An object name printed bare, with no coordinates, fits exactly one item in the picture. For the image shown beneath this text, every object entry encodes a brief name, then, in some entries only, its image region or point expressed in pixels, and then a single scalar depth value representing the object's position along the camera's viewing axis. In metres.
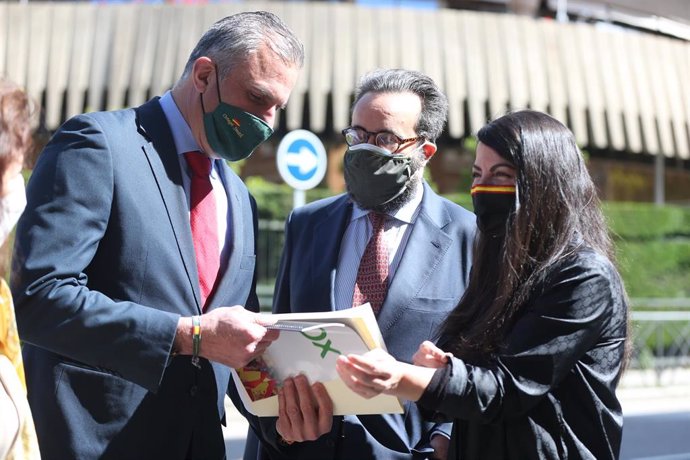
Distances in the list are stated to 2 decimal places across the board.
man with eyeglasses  3.08
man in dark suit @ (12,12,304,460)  2.50
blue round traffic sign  10.59
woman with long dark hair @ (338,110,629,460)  2.34
